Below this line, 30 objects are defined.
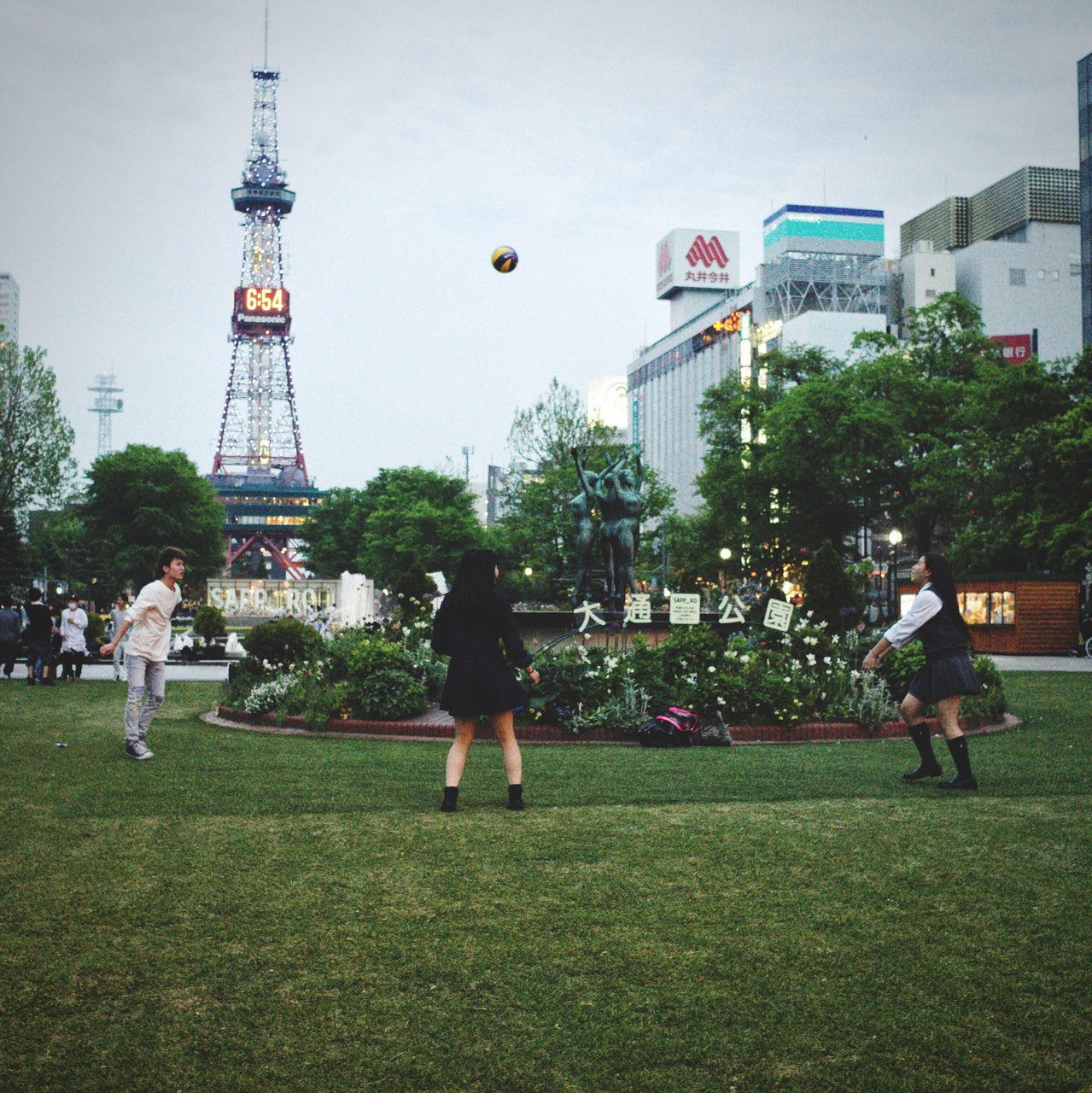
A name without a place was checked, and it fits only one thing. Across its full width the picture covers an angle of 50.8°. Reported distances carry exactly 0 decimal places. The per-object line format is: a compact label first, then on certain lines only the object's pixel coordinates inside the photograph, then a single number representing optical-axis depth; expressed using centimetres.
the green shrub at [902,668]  1368
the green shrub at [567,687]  1248
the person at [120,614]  2256
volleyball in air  2044
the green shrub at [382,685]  1332
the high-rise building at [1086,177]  6119
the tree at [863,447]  4244
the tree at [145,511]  6919
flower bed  1254
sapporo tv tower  12756
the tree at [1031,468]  3275
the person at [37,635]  2059
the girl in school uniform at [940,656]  895
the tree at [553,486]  4956
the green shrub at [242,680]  1497
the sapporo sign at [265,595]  7162
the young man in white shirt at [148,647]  1055
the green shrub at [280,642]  1675
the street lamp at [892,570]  3428
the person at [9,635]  2280
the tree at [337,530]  9194
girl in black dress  766
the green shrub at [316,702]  1317
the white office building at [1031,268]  8625
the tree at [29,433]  4428
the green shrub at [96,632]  3397
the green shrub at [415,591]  2327
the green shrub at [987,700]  1352
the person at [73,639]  2211
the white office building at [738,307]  9612
